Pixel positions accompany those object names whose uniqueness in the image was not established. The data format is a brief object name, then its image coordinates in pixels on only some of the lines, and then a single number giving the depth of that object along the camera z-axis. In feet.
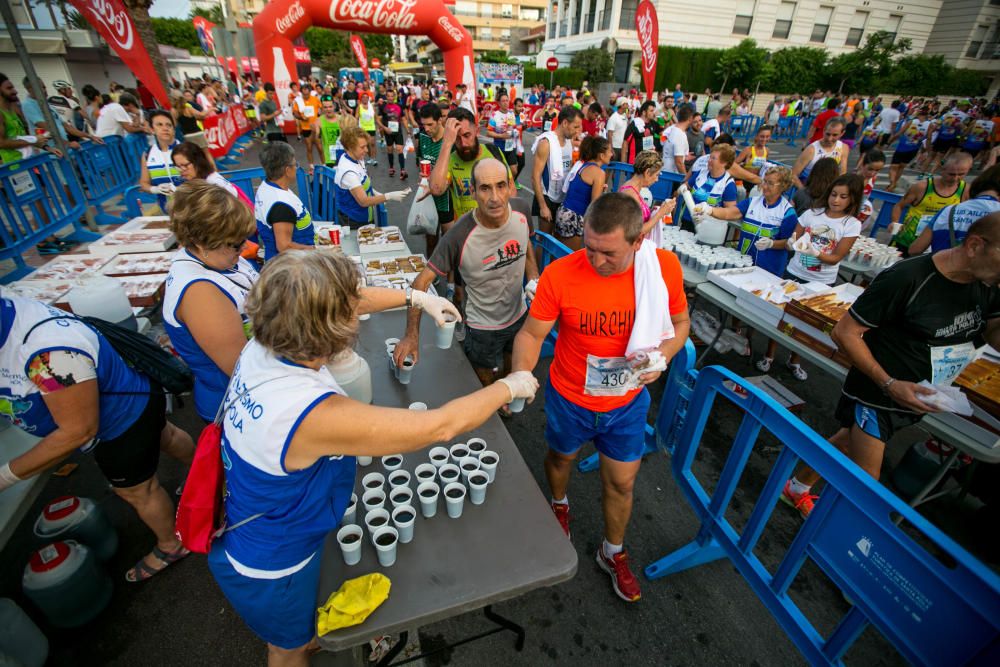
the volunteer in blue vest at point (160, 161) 17.75
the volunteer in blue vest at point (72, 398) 5.85
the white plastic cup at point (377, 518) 6.00
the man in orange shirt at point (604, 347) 7.04
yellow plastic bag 4.87
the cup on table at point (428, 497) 6.07
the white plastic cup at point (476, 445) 7.38
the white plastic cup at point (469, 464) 6.81
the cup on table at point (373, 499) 6.32
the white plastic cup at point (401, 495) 6.44
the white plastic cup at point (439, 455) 7.11
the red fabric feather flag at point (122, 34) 17.74
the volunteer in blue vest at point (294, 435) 4.37
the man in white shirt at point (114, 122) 28.09
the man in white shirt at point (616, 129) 35.94
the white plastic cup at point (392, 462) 6.91
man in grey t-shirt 9.97
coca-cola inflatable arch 38.86
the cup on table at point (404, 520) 5.76
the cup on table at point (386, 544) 5.41
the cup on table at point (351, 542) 5.46
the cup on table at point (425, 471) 6.75
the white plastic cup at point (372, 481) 6.64
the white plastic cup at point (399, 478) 6.64
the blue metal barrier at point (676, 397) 8.50
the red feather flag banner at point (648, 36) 31.09
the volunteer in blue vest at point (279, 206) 11.61
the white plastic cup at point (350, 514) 6.08
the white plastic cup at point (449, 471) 6.65
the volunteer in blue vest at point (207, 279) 6.94
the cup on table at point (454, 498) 6.17
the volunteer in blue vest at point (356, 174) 16.49
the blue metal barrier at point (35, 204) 16.75
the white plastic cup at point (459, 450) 7.21
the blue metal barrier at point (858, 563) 4.15
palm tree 37.22
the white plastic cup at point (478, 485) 6.32
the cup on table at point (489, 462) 6.66
